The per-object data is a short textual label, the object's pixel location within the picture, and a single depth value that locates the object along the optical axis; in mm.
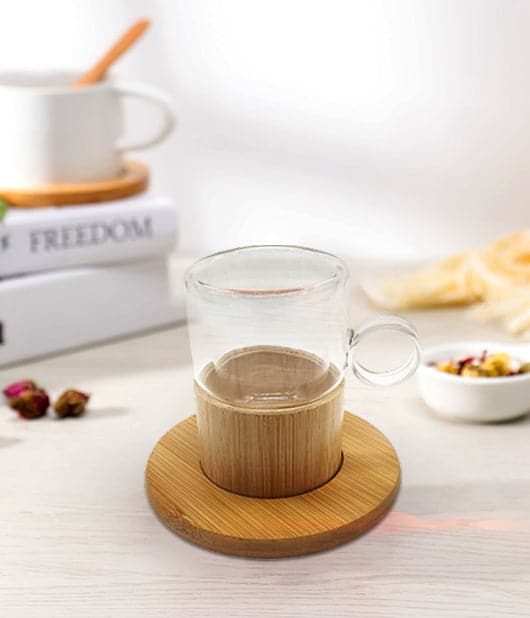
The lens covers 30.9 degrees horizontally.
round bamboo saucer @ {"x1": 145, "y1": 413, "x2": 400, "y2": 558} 626
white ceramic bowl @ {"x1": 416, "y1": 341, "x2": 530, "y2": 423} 780
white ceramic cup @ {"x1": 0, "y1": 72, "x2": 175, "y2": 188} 962
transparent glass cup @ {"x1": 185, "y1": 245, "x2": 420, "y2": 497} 653
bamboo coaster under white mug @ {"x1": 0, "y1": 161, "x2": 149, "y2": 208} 983
